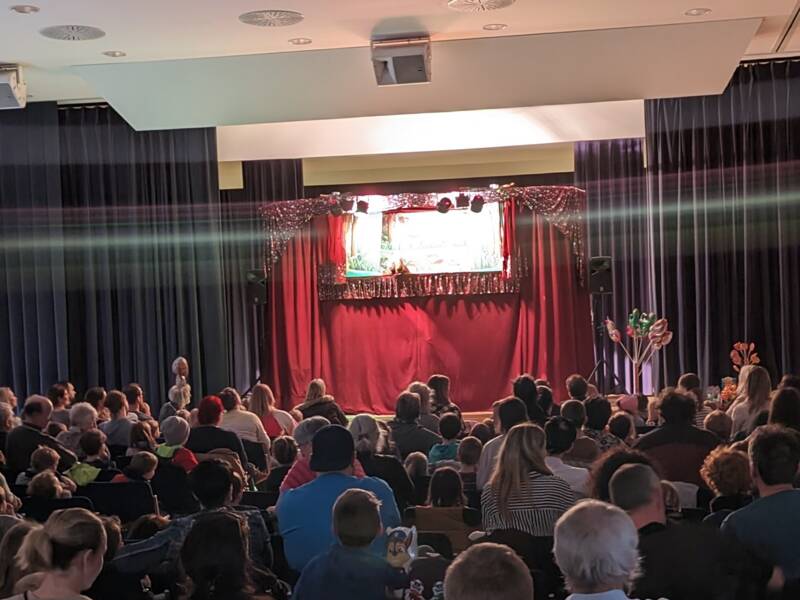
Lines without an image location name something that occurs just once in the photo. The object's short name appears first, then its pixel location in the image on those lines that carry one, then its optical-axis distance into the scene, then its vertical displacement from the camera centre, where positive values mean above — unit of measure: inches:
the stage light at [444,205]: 496.7 +36.1
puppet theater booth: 503.8 -4.8
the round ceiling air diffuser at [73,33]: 332.2 +83.9
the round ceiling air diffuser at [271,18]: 322.3 +83.3
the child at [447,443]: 241.3 -36.8
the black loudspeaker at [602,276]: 466.3 -0.1
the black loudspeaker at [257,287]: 492.4 +1.6
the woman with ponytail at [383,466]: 206.5 -35.5
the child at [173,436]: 245.0 -32.7
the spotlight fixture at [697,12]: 336.2 +82.3
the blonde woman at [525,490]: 158.6 -31.8
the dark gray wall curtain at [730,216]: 426.9 +22.0
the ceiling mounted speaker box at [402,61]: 349.4 +74.0
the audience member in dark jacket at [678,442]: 197.2 -31.8
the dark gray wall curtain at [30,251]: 448.1 +20.8
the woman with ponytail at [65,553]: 115.5 -27.8
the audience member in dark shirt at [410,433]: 256.5 -36.1
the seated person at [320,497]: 159.6 -31.5
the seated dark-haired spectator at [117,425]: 291.6 -35.2
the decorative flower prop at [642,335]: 439.2 -25.9
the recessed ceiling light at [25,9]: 307.2 +84.6
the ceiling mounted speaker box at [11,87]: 374.0 +75.6
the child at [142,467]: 211.9 -34.2
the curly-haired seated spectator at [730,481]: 155.7 -31.0
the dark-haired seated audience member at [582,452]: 200.2 -33.2
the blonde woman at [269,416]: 315.3 -37.3
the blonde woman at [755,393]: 241.0 -28.3
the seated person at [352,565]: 119.4 -31.6
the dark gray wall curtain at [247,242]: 504.4 +23.4
